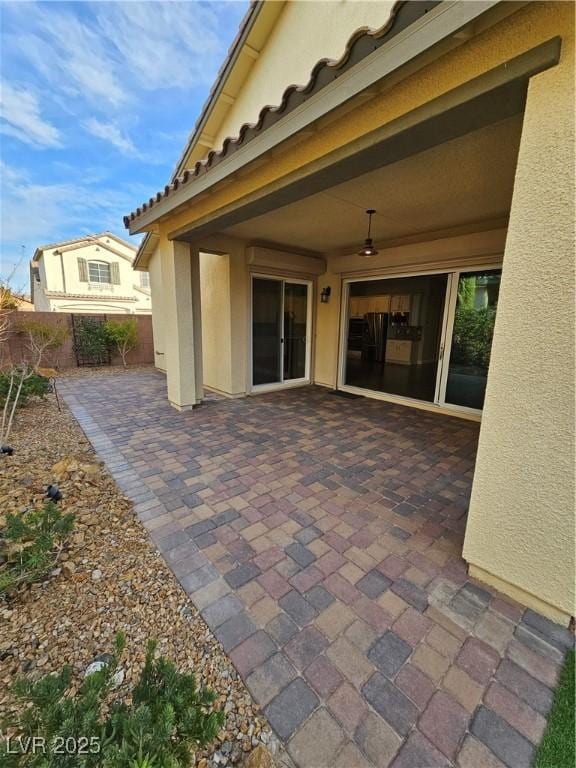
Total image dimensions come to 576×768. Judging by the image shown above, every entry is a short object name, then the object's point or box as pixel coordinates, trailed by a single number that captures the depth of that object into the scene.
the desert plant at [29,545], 1.88
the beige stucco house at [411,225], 1.54
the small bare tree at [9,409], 3.73
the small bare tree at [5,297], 4.46
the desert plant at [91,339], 9.62
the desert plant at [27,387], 4.81
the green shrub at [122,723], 0.91
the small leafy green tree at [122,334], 9.73
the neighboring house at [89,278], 17.58
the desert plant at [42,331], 8.16
